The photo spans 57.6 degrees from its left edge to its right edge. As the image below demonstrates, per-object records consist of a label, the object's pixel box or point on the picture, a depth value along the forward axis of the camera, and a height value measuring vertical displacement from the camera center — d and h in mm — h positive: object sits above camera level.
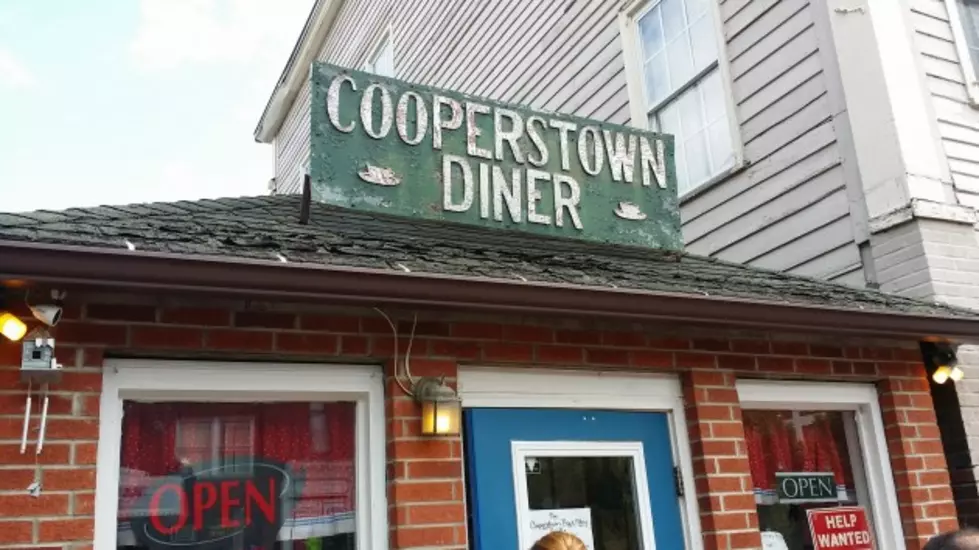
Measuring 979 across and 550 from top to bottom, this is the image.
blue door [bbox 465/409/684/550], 3631 +182
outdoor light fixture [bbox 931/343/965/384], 4863 +689
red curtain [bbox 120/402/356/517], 3164 +369
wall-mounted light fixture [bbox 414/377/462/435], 3428 +466
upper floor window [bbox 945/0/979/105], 5910 +3037
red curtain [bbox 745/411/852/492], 4551 +290
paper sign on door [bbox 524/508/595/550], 3705 -1
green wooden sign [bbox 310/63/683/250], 4320 +1861
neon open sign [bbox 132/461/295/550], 3143 +138
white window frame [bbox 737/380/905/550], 4523 +484
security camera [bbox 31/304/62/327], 2811 +746
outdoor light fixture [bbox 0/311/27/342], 2768 +700
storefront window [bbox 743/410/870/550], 4523 +193
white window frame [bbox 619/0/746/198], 6656 +3434
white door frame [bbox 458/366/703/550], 3764 +546
